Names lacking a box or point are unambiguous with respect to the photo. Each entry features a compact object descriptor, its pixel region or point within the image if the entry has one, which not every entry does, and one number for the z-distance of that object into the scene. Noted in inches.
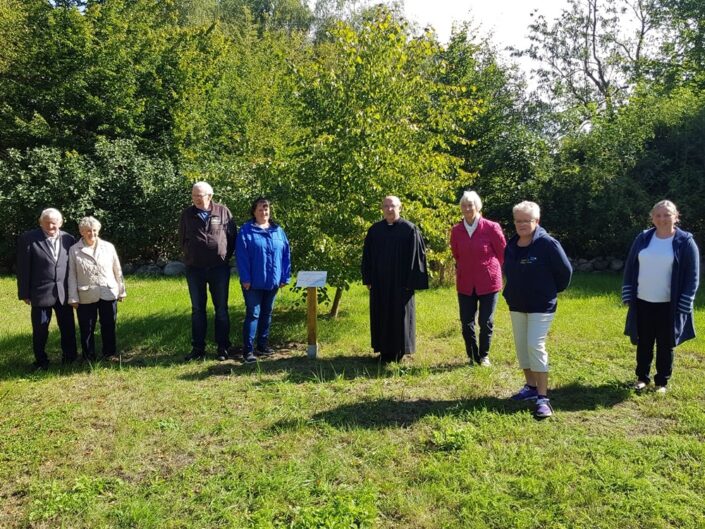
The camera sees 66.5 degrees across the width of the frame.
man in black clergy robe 228.2
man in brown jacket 234.7
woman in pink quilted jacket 222.2
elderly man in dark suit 225.9
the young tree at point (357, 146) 267.0
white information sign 241.9
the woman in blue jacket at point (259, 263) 236.4
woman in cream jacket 233.1
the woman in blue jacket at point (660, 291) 186.9
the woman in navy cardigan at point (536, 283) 174.9
